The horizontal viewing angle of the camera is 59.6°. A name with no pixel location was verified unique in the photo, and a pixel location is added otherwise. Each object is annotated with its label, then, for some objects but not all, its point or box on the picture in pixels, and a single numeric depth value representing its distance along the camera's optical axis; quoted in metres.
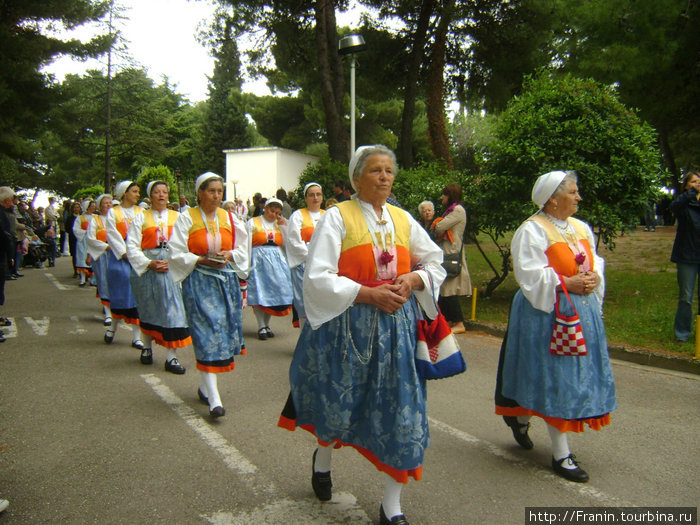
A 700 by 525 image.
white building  28.19
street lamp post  11.46
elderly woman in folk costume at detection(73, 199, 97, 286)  12.76
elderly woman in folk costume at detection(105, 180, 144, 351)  7.41
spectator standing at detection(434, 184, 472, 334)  8.31
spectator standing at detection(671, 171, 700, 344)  7.06
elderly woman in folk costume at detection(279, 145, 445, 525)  3.09
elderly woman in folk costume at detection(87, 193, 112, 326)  8.80
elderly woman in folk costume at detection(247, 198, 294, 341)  8.54
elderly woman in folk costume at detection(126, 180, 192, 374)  6.28
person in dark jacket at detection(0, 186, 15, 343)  8.16
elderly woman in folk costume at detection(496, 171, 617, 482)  3.83
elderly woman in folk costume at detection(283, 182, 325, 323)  7.30
